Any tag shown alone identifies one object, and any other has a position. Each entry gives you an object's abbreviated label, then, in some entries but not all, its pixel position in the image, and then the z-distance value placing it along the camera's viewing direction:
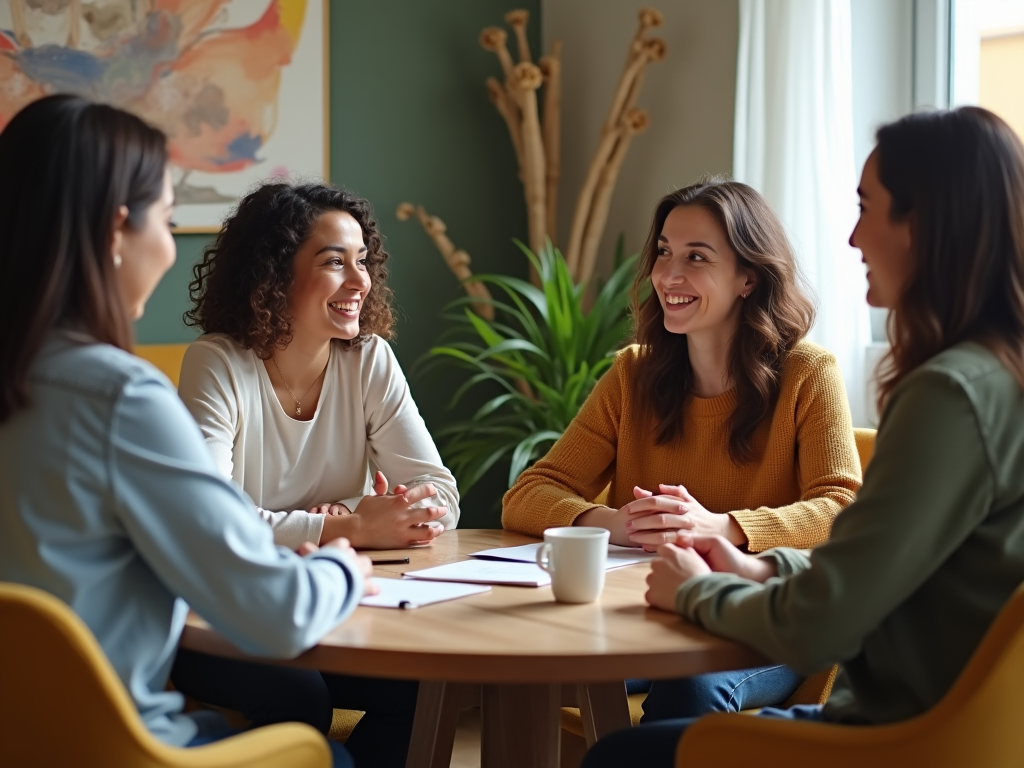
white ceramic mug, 1.41
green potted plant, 3.43
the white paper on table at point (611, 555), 1.73
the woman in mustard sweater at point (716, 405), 1.96
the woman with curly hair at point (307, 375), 2.17
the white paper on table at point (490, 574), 1.56
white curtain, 3.06
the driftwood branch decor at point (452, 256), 3.97
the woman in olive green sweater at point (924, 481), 1.19
